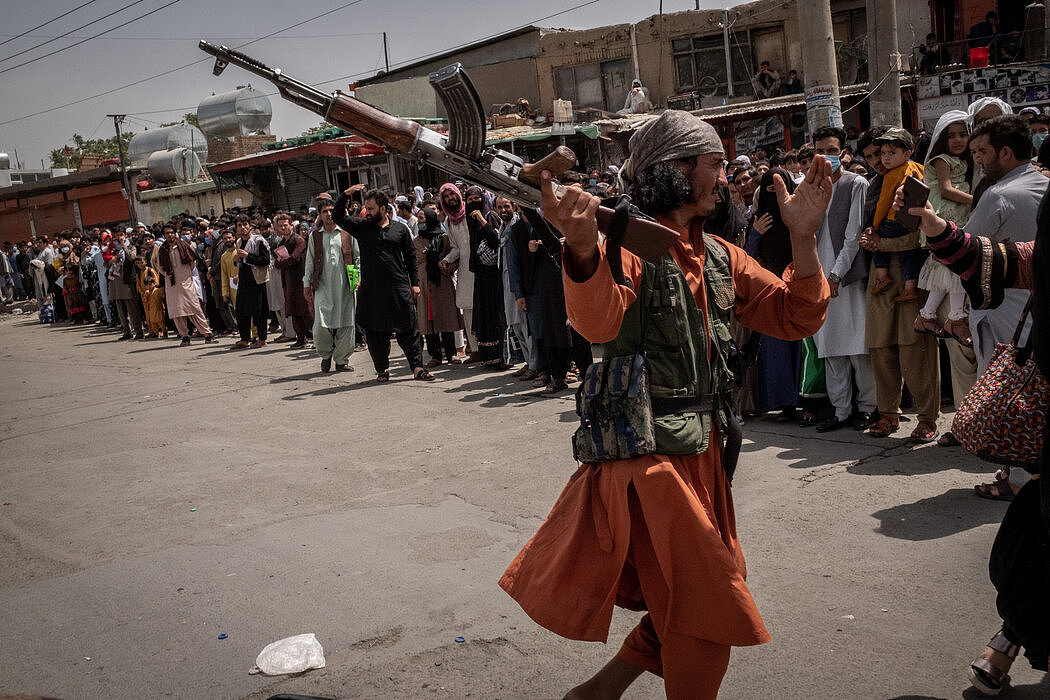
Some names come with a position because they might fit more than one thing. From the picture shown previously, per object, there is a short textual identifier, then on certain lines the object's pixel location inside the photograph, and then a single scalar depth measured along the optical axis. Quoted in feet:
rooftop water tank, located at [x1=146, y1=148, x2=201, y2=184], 123.34
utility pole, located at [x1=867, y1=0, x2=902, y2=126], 48.14
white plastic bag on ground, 11.89
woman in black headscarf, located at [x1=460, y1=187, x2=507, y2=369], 32.65
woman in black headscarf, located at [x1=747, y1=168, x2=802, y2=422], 21.44
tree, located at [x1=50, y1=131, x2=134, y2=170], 239.85
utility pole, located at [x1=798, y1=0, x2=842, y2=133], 41.04
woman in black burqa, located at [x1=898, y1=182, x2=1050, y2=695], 9.14
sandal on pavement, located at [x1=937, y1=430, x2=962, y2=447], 19.16
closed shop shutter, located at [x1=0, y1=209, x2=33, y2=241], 136.67
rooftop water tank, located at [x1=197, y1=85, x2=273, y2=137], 129.49
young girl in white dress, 17.53
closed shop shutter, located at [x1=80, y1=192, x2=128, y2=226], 124.57
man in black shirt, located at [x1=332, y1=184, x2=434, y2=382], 32.76
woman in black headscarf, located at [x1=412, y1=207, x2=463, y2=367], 35.70
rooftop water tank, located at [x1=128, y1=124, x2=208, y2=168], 140.77
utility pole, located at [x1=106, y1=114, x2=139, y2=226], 120.06
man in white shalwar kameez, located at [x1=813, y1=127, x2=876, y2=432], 20.56
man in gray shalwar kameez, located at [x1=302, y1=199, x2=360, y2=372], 36.45
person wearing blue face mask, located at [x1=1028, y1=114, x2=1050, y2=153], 25.43
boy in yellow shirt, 18.71
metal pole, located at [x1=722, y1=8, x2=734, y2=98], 99.91
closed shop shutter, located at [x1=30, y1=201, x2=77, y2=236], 130.93
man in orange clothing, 8.20
